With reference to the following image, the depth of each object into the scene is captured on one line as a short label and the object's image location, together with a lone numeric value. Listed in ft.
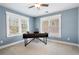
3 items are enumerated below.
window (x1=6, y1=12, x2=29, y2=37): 10.43
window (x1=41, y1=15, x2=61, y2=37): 12.43
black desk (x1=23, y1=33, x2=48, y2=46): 10.16
